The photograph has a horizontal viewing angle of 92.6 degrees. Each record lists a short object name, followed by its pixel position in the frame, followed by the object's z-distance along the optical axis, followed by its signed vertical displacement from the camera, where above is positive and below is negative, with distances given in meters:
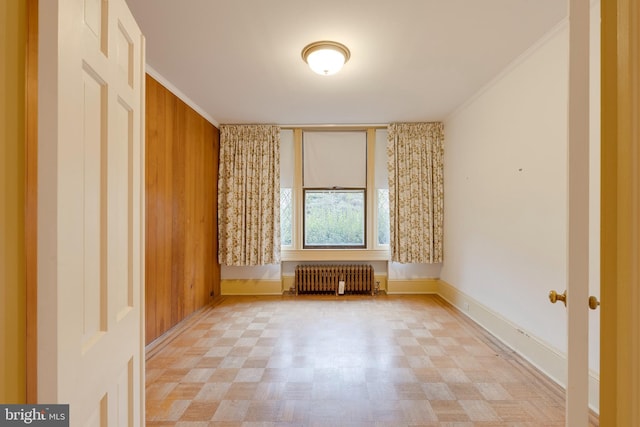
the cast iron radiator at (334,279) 5.03 -1.07
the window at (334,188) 5.19 +0.44
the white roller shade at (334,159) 5.18 +0.93
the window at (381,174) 5.18 +0.68
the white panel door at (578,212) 0.98 +0.01
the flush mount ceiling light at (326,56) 2.61 +1.39
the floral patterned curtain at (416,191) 4.90 +0.37
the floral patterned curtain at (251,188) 4.98 +0.43
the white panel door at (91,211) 0.66 +0.01
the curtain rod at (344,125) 4.99 +1.46
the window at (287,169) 5.23 +0.77
